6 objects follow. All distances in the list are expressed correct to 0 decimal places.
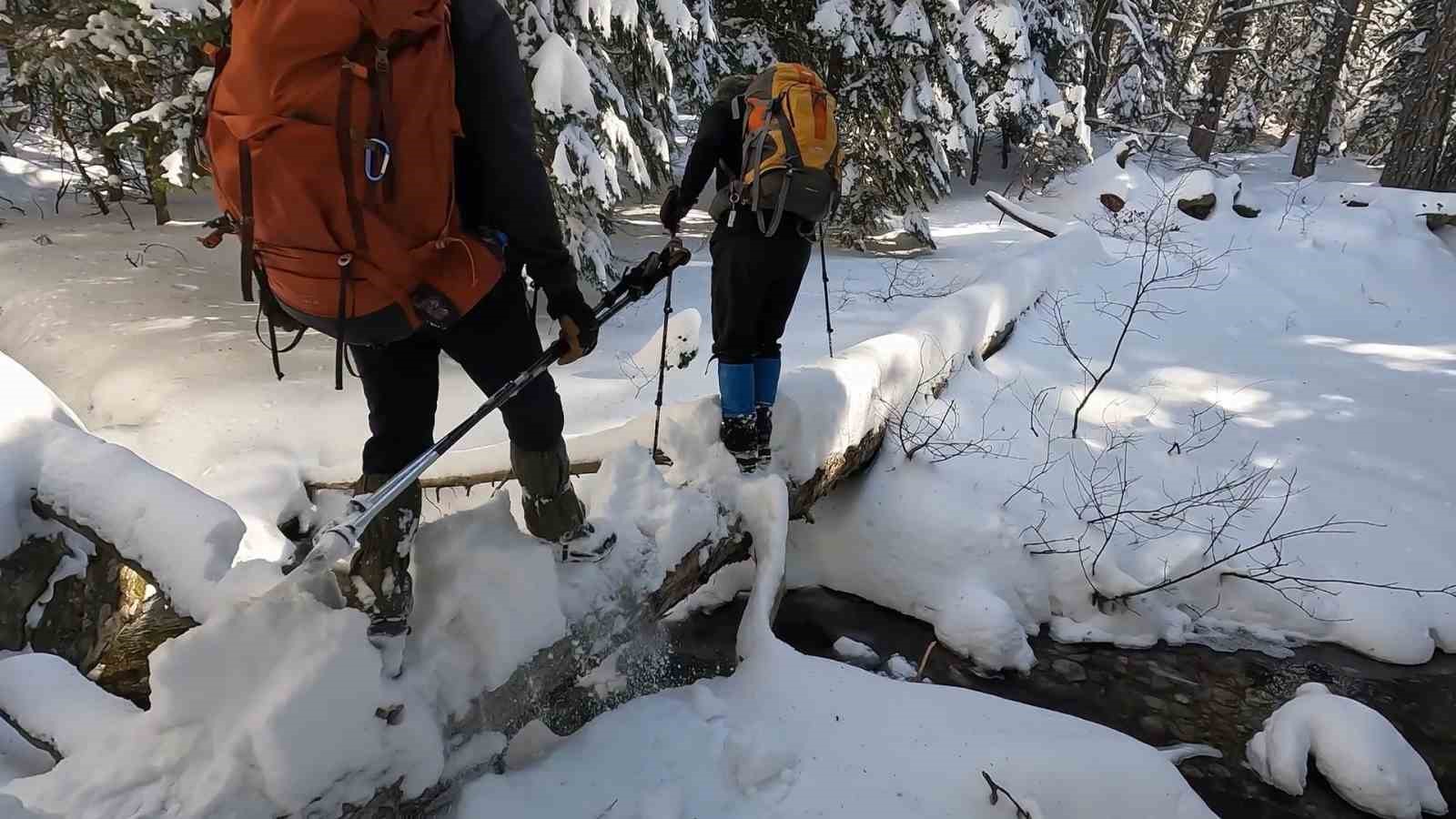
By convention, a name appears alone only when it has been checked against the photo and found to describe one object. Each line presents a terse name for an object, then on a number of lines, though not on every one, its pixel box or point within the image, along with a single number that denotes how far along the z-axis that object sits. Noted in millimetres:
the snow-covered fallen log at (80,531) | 2535
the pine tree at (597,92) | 6453
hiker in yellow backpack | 3104
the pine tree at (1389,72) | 13188
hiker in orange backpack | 1603
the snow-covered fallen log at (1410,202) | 9656
